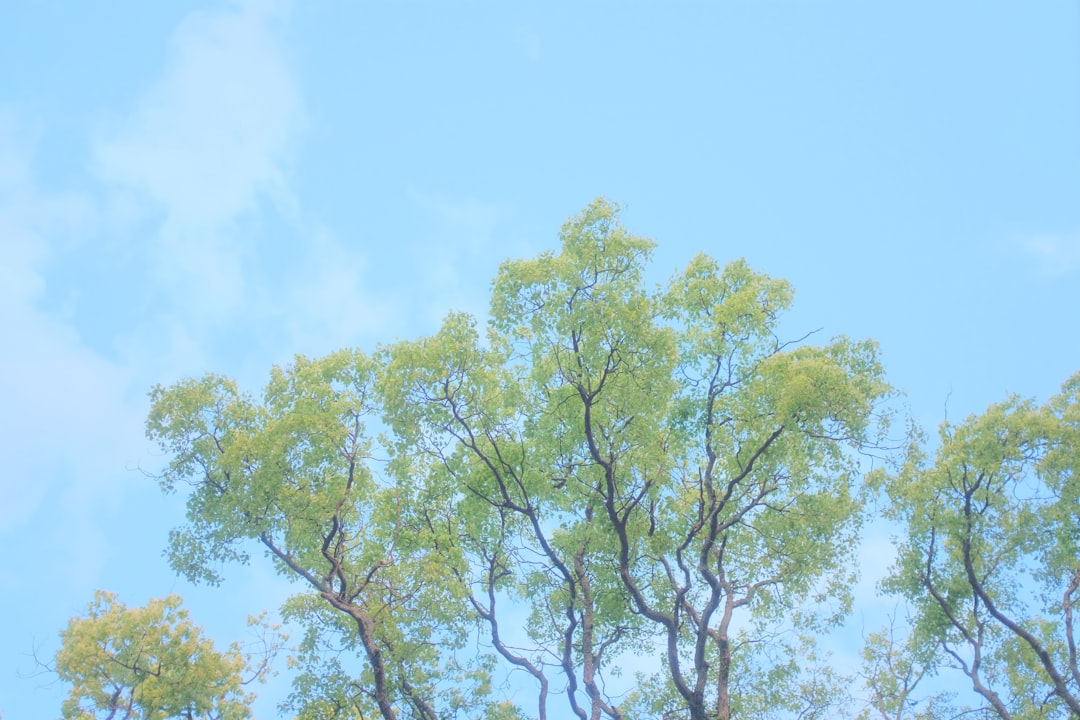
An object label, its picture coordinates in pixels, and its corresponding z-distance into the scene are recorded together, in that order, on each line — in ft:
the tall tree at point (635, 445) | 50.80
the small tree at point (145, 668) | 66.28
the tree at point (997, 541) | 57.11
